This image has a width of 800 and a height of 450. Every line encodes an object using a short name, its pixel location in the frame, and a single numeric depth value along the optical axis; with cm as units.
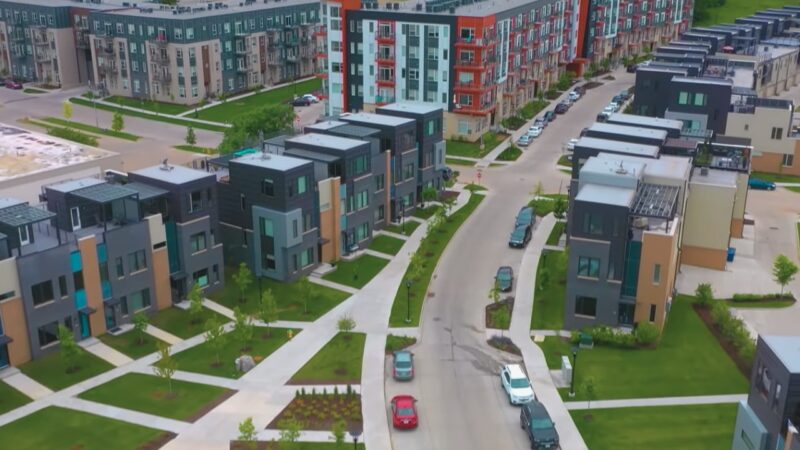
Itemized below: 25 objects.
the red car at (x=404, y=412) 4306
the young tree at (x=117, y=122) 10469
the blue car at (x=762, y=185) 8662
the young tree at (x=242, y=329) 5031
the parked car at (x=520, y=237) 6875
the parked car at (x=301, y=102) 12544
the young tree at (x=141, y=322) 5162
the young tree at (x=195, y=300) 5350
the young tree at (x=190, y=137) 9901
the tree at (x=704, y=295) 5731
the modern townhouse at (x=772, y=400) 3189
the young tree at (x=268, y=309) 5244
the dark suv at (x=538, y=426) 4094
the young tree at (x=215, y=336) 4859
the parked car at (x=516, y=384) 4534
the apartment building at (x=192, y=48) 12469
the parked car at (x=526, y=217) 7231
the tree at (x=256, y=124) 8656
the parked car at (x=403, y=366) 4819
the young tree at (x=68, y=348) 4744
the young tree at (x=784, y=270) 5800
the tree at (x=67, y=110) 10844
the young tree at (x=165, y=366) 4575
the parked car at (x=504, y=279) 6030
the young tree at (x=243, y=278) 5753
